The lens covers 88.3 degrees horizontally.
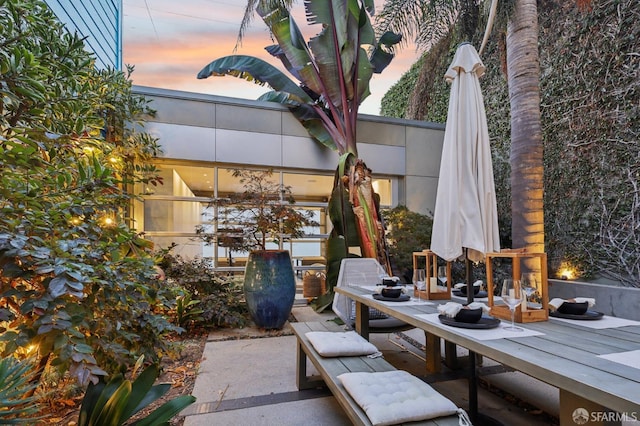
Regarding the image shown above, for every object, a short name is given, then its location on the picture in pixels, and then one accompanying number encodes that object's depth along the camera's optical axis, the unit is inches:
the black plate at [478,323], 72.3
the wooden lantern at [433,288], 113.1
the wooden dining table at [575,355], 44.0
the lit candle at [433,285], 114.1
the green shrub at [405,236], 251.1
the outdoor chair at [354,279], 159.8
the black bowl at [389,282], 126.6
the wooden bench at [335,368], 58.9
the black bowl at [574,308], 81.3
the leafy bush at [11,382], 36.9
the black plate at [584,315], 78.2
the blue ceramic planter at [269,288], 182.2
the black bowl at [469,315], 74.7
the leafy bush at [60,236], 53.9
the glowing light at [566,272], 211.9
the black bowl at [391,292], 111.7
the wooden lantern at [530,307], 78.7
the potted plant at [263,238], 183.2
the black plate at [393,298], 109.3
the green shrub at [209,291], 186.9
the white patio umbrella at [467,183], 97.1
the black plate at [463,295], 116.5
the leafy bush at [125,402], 60.1
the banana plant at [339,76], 225.1
